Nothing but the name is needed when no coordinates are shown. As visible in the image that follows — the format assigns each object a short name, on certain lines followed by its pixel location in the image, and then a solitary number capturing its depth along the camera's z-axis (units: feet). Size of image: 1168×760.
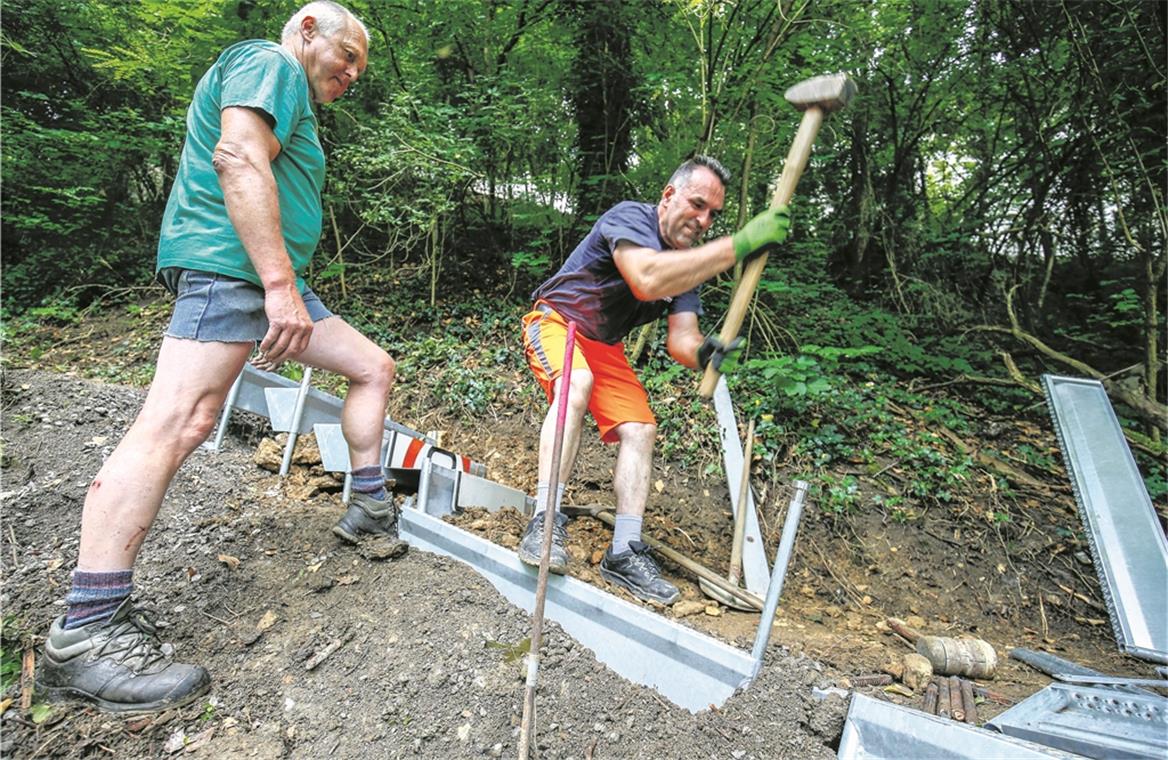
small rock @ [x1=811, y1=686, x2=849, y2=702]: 5.05
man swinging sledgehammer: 6.66
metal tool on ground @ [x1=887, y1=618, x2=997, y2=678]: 6.93
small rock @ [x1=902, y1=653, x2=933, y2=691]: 6.19
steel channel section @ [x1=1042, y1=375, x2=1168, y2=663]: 7.71
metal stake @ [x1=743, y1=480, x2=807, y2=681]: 5.15
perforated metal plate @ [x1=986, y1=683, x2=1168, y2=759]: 4.56
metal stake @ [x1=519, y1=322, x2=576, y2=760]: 4.54
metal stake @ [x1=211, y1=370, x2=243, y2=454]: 10.62
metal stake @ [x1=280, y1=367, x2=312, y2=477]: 9.88
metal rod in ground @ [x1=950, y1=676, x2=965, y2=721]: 5.62
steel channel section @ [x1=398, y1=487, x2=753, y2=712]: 5.30
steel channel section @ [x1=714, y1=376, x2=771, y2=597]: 10.05
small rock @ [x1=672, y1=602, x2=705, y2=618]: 7.69
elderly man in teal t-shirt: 4.91
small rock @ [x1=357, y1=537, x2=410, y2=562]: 6.90
